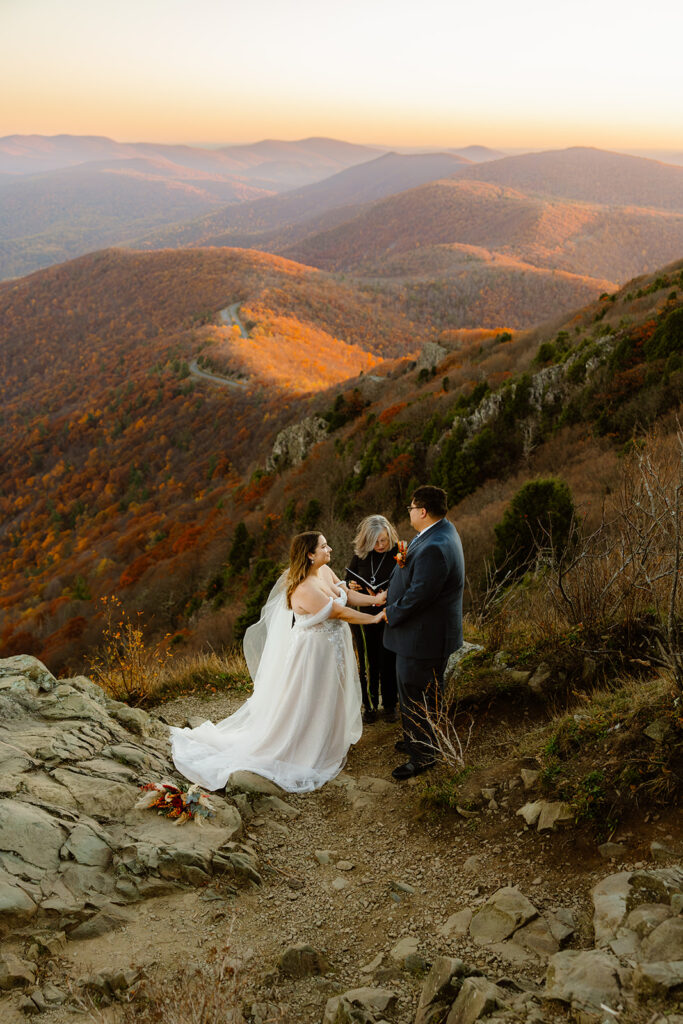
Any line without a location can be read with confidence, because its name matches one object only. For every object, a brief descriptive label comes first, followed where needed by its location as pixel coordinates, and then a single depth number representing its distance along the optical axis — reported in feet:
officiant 18.04
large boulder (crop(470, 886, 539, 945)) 9.73
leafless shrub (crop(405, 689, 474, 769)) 14.11
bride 16.42
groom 14.57
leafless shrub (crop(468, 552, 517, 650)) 19.25
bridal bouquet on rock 13.91
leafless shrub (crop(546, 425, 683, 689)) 15.14
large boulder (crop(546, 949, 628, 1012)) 7.63
